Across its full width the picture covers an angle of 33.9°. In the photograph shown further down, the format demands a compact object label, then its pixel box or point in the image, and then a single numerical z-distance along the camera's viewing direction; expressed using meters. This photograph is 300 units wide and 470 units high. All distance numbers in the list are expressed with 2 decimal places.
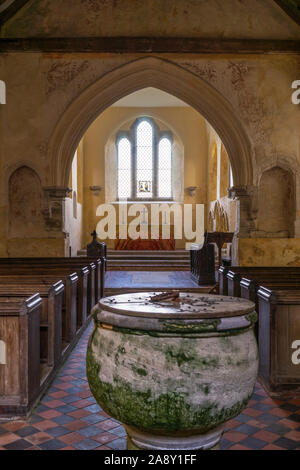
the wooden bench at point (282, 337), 3.78
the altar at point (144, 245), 15.91
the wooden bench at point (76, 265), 6.66
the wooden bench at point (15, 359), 3.24
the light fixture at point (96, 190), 16.36
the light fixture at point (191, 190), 16.47
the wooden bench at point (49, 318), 4.15
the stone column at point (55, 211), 9.06
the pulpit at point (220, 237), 9.63
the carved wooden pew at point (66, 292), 4.94
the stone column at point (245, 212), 9.06
